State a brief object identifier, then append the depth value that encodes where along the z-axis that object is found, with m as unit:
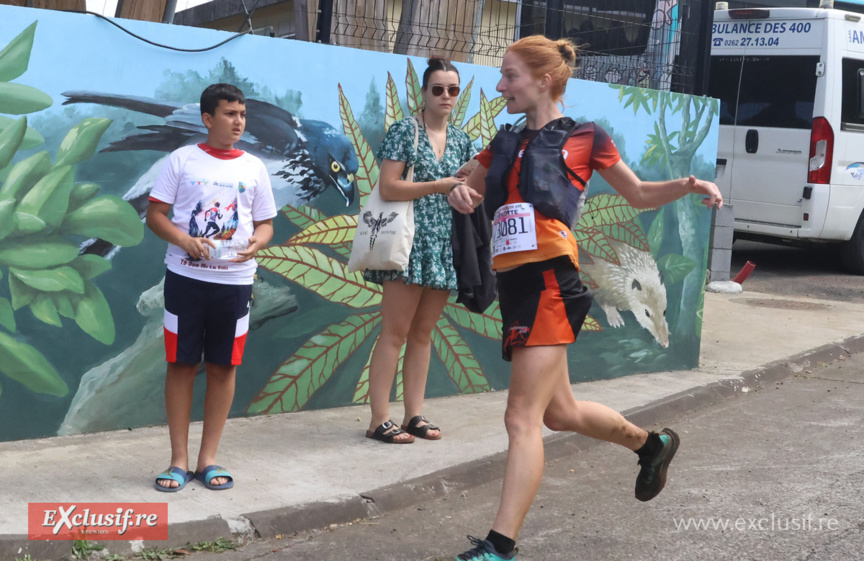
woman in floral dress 5.08
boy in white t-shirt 4.20
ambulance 12.38
